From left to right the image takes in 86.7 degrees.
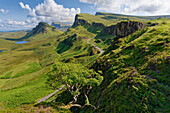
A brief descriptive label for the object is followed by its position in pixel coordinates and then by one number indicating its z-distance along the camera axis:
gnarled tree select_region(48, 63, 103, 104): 25.00
